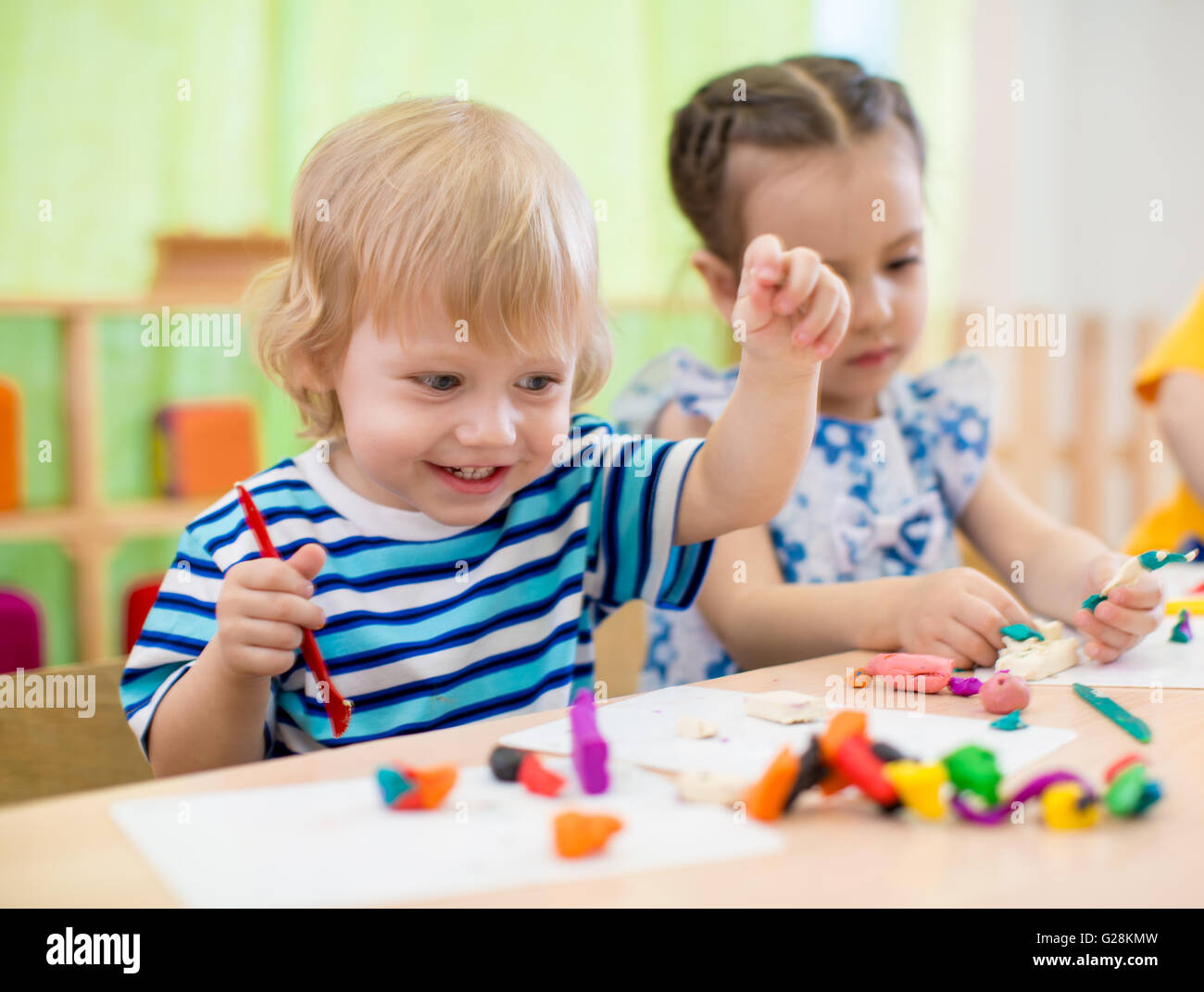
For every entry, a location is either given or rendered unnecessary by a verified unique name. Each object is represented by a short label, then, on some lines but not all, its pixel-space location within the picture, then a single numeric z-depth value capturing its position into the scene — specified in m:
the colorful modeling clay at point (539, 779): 0.47
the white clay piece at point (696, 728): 0.56
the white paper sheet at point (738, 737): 0.52
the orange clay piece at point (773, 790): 0.44
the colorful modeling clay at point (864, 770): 0.44
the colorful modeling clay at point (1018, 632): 0.74
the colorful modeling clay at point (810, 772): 0.45
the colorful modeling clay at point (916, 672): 0.68
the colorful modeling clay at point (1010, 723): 0.57
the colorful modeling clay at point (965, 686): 0.66
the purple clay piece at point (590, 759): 0.48
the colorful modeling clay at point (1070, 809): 0.43
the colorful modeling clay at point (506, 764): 0.49
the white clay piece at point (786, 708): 0.58
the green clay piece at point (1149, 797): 0.44
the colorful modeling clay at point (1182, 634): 0.81
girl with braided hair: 1.03
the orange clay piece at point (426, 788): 0.45
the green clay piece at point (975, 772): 0.44
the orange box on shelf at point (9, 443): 2.02
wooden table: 0.37
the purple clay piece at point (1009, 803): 0.43
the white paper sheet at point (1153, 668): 0.70
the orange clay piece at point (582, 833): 0.41
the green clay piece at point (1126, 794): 0.44
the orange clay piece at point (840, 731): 0.46
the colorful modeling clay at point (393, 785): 0.45
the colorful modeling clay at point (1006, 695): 0.61
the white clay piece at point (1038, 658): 0.70
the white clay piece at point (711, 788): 0.46
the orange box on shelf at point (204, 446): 2.14
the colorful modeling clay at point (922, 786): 0.44
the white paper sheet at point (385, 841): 0.38
